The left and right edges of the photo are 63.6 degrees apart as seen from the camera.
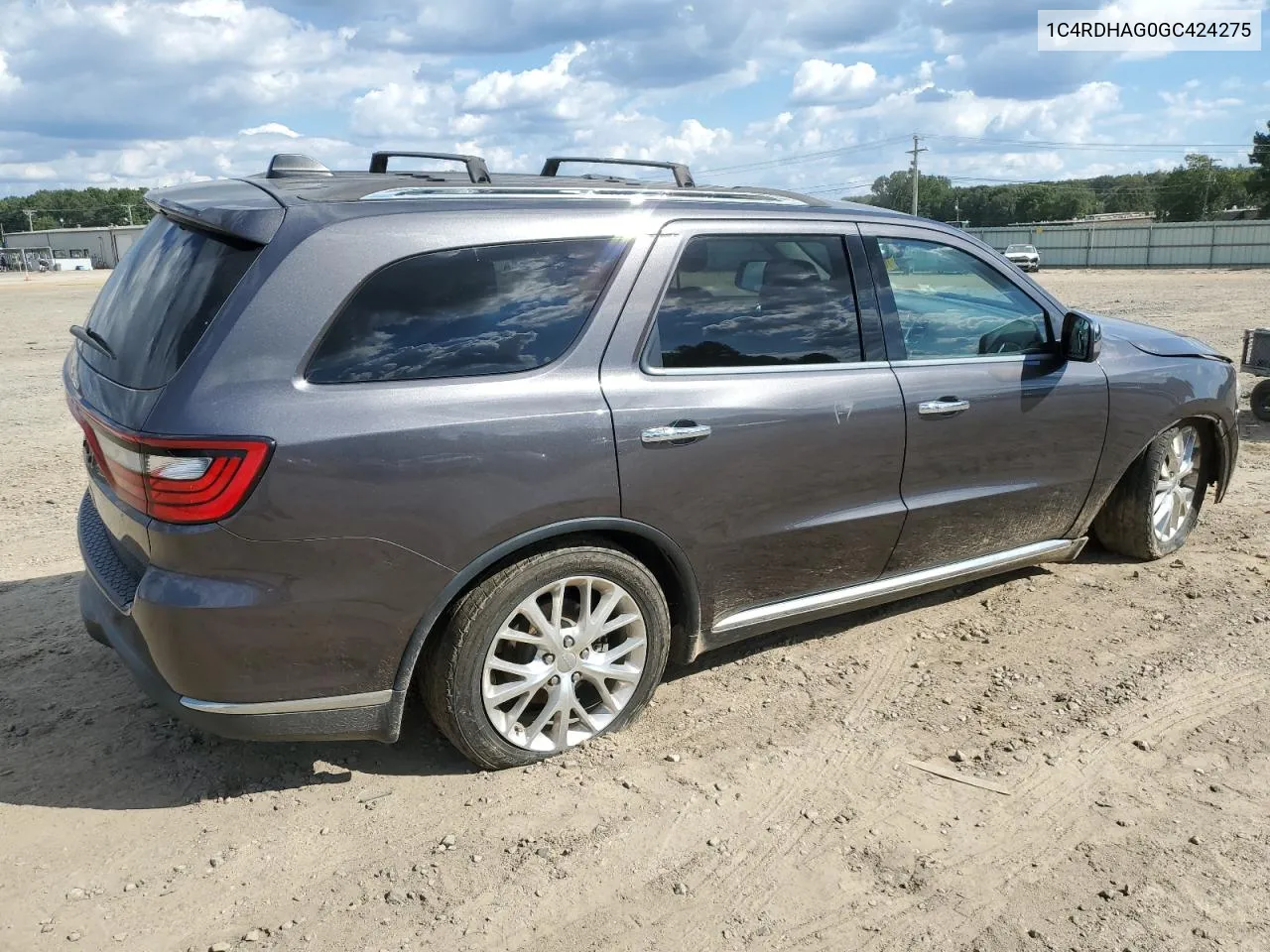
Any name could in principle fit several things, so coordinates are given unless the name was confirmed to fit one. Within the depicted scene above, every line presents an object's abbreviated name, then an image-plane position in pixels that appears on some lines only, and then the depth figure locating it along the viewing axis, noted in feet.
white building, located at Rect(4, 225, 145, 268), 296.92
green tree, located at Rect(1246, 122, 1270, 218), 222.07
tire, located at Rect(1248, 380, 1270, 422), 28.30
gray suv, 9.13
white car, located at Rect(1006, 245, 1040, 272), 142.41
